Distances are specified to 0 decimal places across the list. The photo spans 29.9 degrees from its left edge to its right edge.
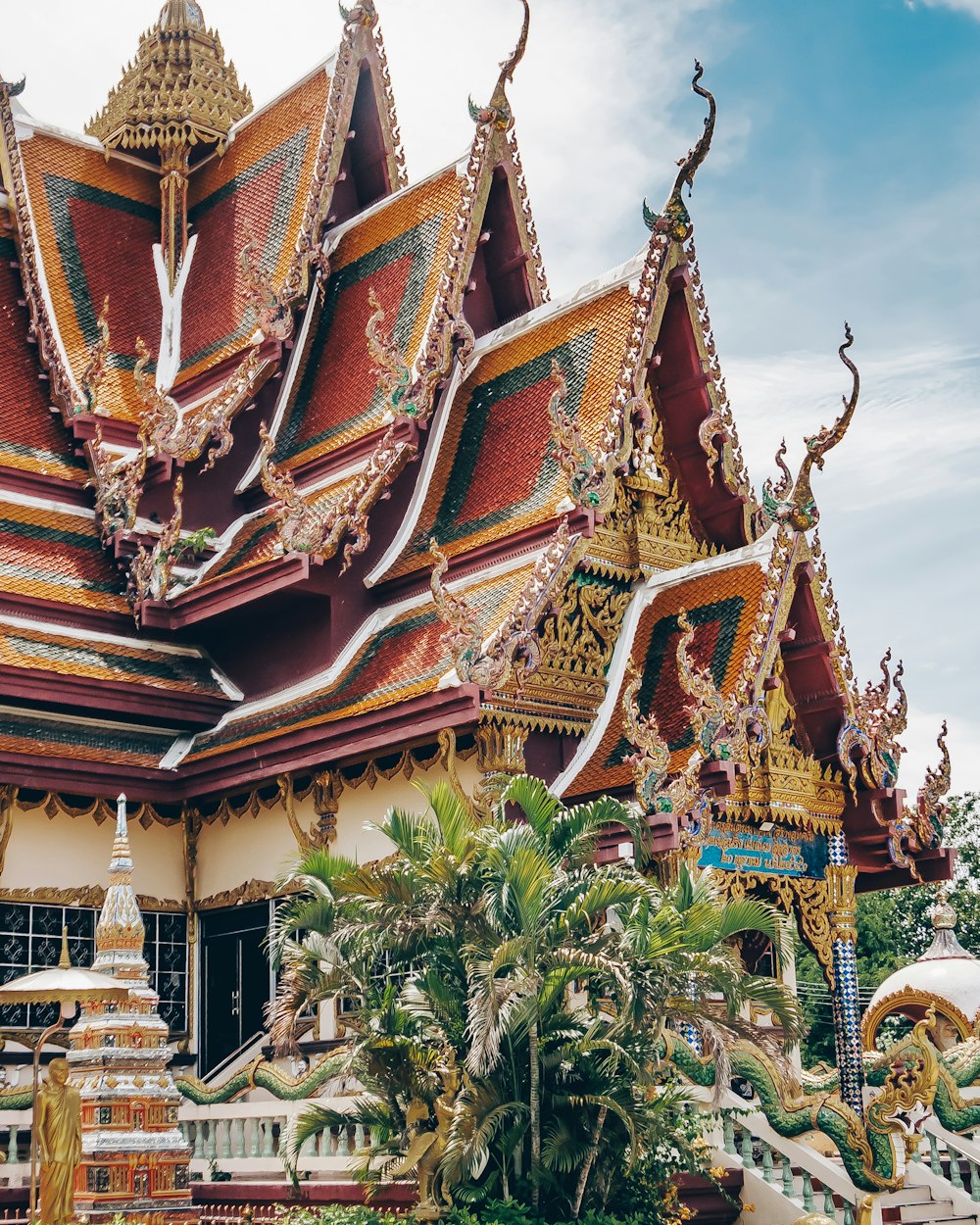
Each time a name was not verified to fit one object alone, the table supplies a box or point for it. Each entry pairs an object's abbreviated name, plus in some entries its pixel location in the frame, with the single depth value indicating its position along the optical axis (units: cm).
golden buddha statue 1065
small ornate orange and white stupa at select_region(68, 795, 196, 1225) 1114
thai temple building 1380
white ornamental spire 1173
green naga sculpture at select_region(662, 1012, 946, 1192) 1197
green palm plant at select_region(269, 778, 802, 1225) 1045
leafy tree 3134
